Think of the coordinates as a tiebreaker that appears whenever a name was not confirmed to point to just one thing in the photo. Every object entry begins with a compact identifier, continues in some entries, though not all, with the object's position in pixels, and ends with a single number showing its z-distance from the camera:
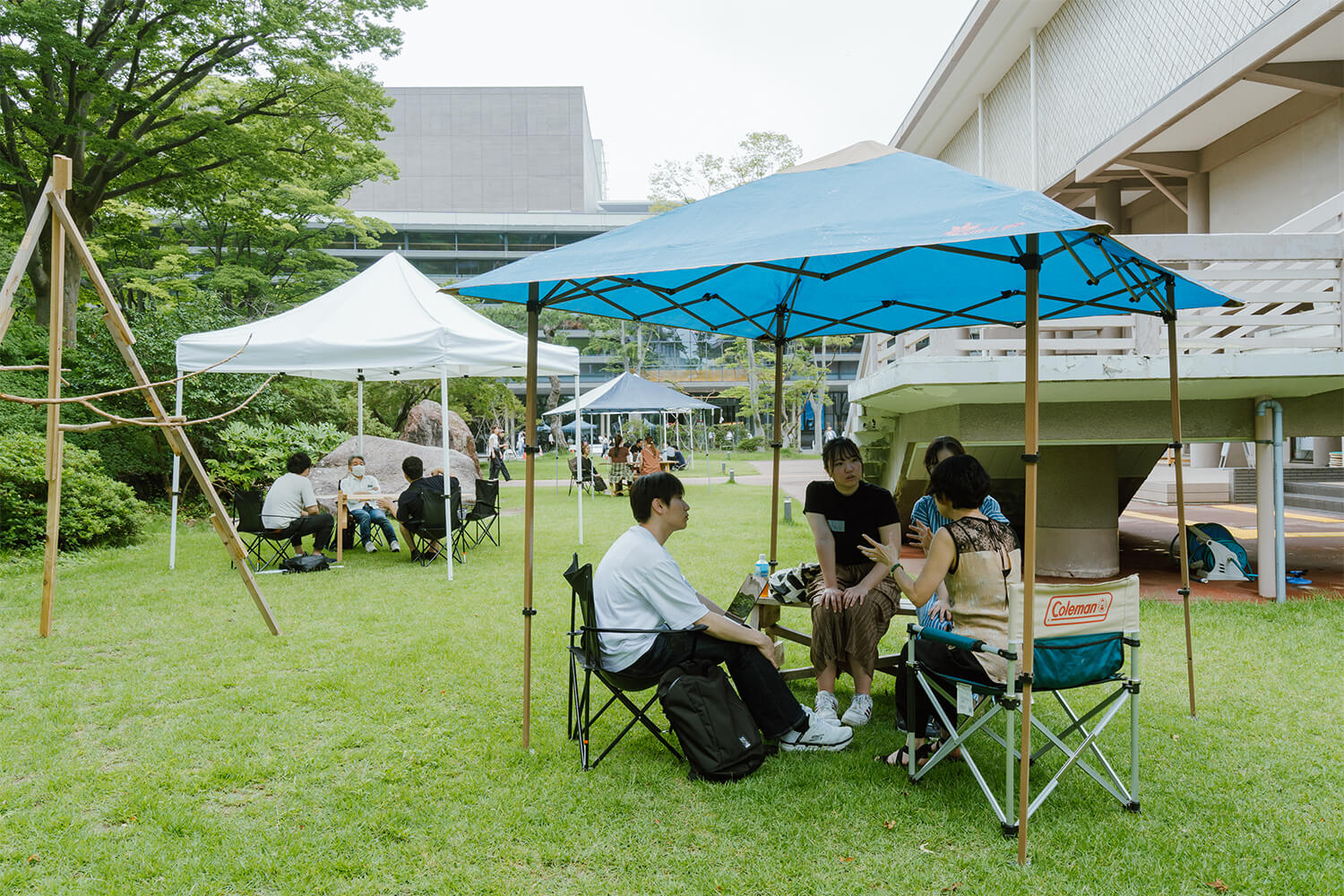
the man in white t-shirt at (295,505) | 8.95
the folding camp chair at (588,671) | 3.83
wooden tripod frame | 5.46
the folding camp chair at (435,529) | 9.12
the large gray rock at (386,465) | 13.49
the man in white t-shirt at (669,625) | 3.91
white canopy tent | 8.66
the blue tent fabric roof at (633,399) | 19.27
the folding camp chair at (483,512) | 10.25
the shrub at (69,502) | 9.26
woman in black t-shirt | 4.46
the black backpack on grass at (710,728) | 3.75
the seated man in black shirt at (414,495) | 9.36
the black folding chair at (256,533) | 8.70
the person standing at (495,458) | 22.08
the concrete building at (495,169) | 60.81
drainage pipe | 7.30
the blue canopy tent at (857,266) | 3.28
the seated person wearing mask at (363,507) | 10.20
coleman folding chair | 3.23
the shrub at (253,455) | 13.45
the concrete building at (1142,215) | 7.01
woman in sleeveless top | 3.53
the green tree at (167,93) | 13.50
